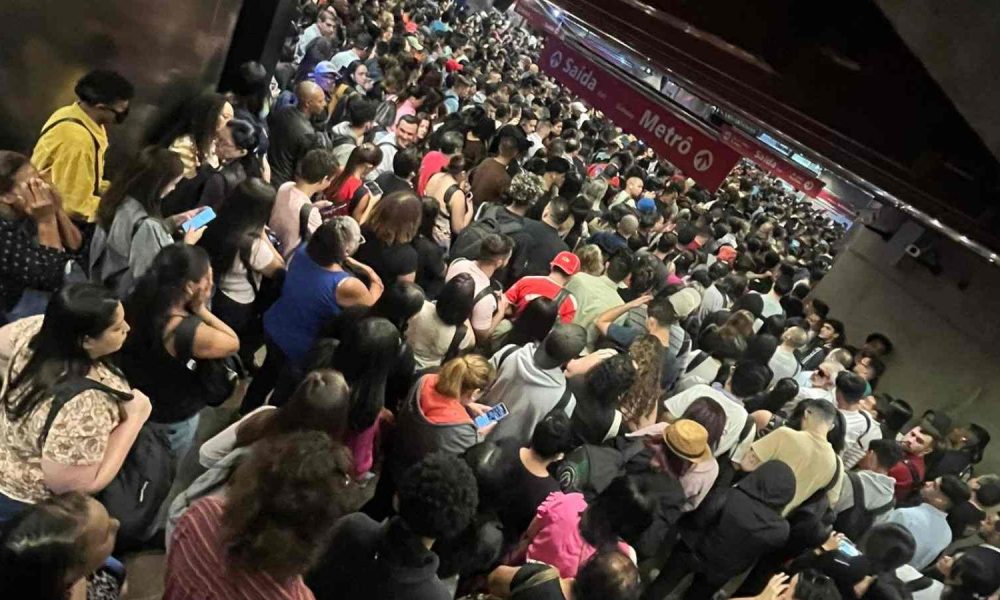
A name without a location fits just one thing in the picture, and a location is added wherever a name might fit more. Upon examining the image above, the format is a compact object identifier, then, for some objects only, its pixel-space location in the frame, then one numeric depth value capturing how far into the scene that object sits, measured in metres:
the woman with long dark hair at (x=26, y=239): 3.05
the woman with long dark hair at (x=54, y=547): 1.74
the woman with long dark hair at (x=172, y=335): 2.77
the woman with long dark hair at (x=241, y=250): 3.57
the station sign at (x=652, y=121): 4.95
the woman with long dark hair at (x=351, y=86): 6.68
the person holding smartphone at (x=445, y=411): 3.22
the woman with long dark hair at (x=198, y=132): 4.27
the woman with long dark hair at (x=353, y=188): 4.87
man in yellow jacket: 3.76
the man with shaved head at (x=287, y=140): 5.02
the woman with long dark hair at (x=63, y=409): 2.20
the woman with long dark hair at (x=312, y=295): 3.59
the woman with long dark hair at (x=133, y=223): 3.33
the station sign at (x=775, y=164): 7.15
